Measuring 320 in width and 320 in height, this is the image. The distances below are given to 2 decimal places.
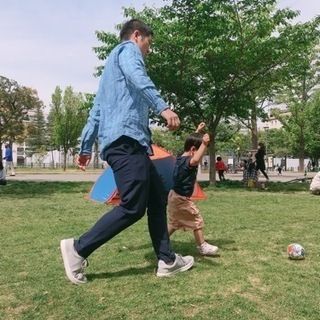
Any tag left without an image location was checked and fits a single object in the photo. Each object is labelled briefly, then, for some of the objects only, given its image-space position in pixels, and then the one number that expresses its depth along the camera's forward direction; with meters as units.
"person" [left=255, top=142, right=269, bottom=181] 14.53
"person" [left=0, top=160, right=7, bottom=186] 13.26
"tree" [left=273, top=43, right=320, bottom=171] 33.03
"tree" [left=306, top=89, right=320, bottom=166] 33.94
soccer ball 3.69
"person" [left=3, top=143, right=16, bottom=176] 18.62
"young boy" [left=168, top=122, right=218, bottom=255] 3.91
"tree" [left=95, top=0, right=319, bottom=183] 11.80
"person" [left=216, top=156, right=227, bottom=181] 18.28
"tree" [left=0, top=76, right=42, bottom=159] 15.95
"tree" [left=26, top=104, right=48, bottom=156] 66.56
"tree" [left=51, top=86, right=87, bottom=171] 39.16
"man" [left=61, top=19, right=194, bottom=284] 2.94
